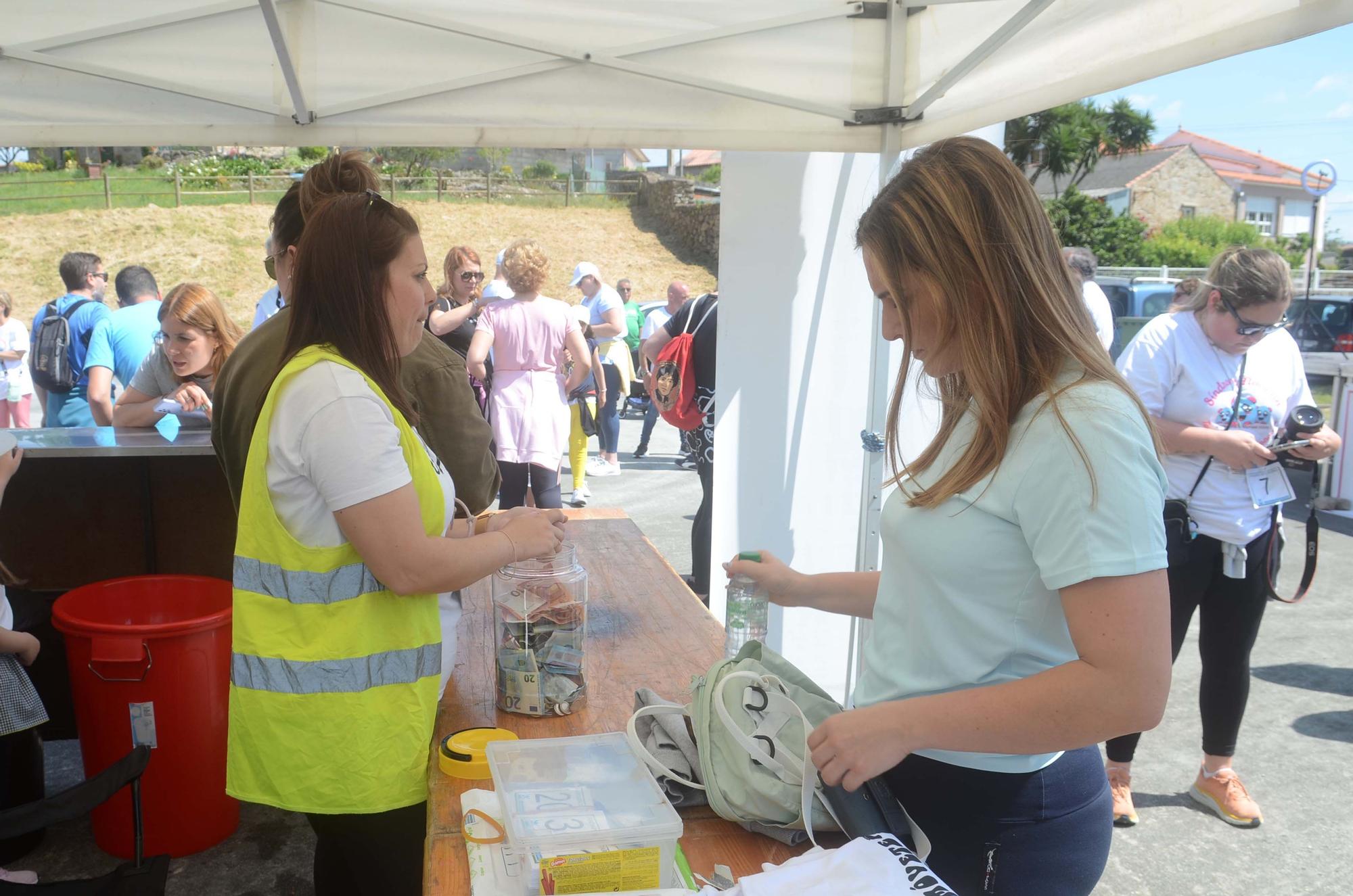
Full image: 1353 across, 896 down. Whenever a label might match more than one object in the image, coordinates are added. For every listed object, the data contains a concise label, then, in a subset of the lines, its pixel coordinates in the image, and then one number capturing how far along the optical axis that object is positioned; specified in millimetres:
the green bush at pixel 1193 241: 41969
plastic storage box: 1160
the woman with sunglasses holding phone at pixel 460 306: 5684
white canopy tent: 2885
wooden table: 1357
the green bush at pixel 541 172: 41406
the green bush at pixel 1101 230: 38094
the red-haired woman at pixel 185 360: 3738
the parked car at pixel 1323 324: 13945
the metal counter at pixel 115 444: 3480
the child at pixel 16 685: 2443
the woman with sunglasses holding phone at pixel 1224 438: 3094
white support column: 3693
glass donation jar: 1804
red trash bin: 2715
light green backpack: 1318
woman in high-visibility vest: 1516
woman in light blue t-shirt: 1040
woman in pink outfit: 5371
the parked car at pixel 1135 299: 14250
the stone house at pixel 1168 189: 55625
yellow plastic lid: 1599
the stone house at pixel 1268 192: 62312
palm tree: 45062
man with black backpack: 6191
